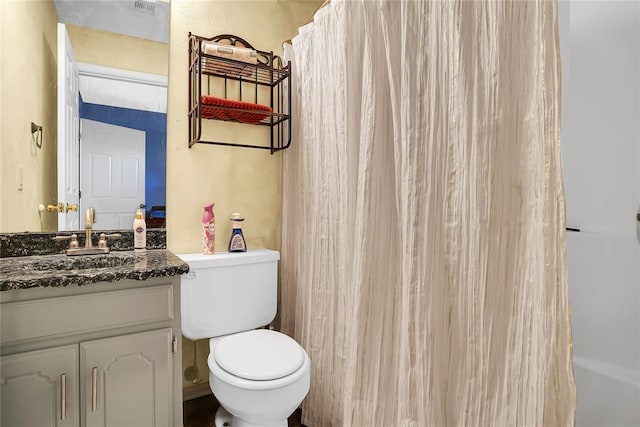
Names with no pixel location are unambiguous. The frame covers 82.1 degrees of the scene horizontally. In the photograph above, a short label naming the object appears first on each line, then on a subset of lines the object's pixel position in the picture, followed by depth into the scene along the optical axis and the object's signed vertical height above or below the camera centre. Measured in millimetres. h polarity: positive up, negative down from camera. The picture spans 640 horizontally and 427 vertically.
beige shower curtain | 897 -22
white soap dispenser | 1729 -121
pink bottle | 1817 -113
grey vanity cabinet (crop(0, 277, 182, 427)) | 1095 -475
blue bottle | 1866 -150
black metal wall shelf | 1769 +633
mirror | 1487 +468
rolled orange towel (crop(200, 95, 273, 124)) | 1731 +485
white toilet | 1312 -567
